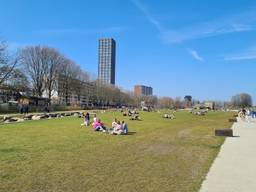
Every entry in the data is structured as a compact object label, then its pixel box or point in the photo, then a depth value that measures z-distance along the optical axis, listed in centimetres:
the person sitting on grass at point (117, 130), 1385
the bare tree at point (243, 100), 11921
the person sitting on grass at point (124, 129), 1419
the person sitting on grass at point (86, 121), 1861
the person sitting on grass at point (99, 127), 1530
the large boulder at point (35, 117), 2524
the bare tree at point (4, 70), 3640
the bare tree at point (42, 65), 4950
